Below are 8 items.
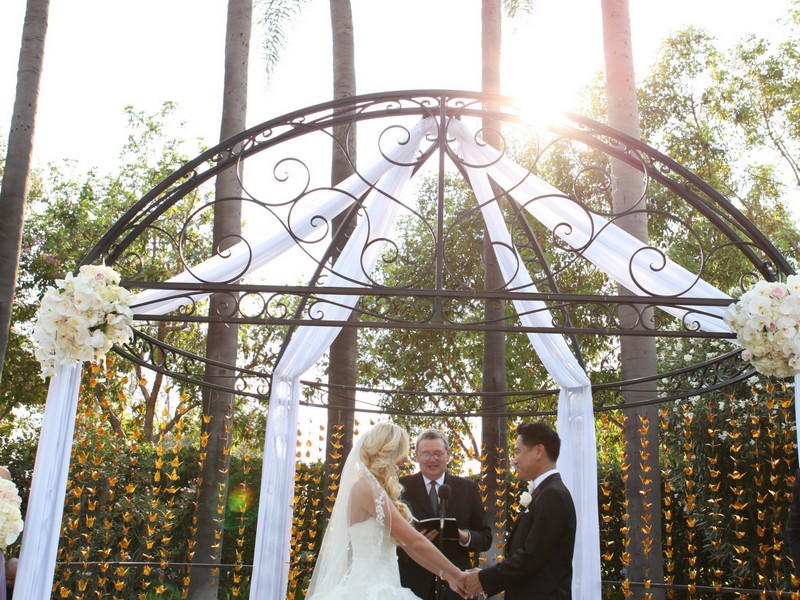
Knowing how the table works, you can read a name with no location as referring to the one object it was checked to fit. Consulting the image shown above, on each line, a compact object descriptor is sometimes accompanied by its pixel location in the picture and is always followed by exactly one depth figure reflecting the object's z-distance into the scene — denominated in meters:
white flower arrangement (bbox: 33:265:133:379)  4.42
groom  4.24
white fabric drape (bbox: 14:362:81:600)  4.23
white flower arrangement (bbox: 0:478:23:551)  4.10
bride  4.25
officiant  5.49
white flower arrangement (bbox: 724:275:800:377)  4.50
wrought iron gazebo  4.77
